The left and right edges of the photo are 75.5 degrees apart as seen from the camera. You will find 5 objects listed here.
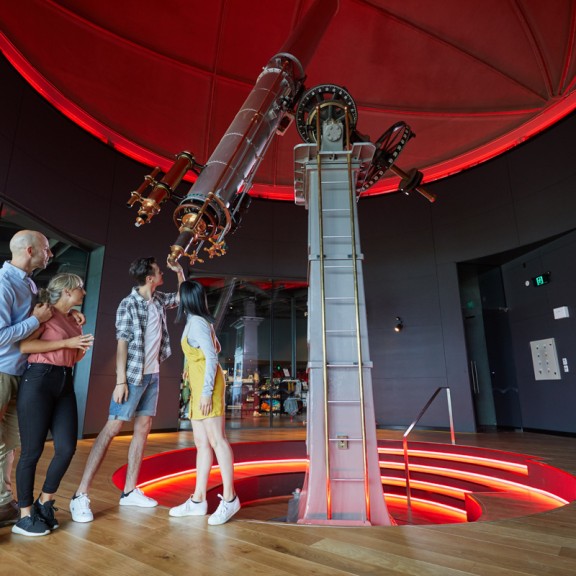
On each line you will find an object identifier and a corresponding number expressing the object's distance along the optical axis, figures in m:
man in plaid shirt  2.16
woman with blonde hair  1.66
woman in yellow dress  2.00
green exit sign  6.17
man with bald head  1.67
